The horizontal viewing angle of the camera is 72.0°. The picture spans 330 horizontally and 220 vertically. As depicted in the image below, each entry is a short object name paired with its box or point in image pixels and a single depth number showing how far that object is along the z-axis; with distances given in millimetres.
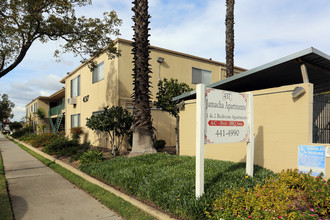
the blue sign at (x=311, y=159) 5172
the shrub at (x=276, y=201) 3422
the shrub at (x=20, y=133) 30800
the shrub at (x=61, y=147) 12503
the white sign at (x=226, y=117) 4625
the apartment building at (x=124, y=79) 14086
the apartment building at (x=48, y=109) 28203
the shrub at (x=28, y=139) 20806
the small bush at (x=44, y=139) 17170
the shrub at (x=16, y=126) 40562
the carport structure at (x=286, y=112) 5754
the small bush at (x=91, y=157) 8992
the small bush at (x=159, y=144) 13208
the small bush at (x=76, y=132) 17438
